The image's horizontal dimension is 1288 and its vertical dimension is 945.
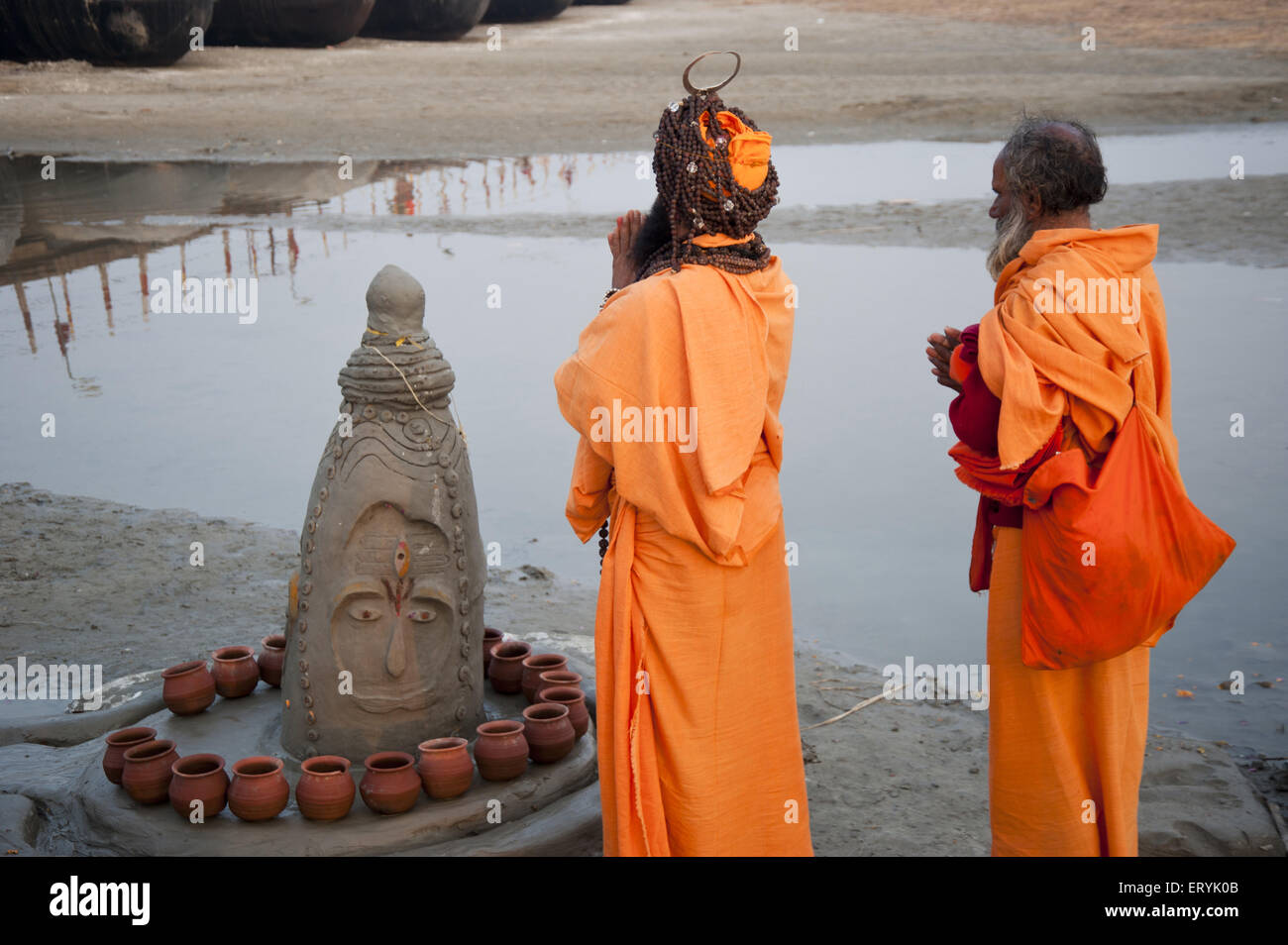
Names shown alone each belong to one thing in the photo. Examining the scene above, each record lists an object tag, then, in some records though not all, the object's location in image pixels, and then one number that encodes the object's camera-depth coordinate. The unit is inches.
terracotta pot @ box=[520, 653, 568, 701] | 173.9
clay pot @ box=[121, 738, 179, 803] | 148.4
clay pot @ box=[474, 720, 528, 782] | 150.6
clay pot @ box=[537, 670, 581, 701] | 170.4
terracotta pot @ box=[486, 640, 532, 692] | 178.1
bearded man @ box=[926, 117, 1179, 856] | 120.7
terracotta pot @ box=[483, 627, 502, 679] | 184.5
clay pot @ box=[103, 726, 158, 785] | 152.7
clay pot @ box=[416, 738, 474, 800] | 147.3
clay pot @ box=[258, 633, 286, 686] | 176.2
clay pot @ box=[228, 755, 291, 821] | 143.4
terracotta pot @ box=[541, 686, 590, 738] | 162.2
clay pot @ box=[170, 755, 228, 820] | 144.1
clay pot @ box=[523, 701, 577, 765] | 155.8
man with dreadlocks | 123.3
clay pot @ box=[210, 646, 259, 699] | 172.7
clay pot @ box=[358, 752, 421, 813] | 144.5
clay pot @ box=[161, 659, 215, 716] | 168.6
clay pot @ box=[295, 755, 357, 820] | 143.5
